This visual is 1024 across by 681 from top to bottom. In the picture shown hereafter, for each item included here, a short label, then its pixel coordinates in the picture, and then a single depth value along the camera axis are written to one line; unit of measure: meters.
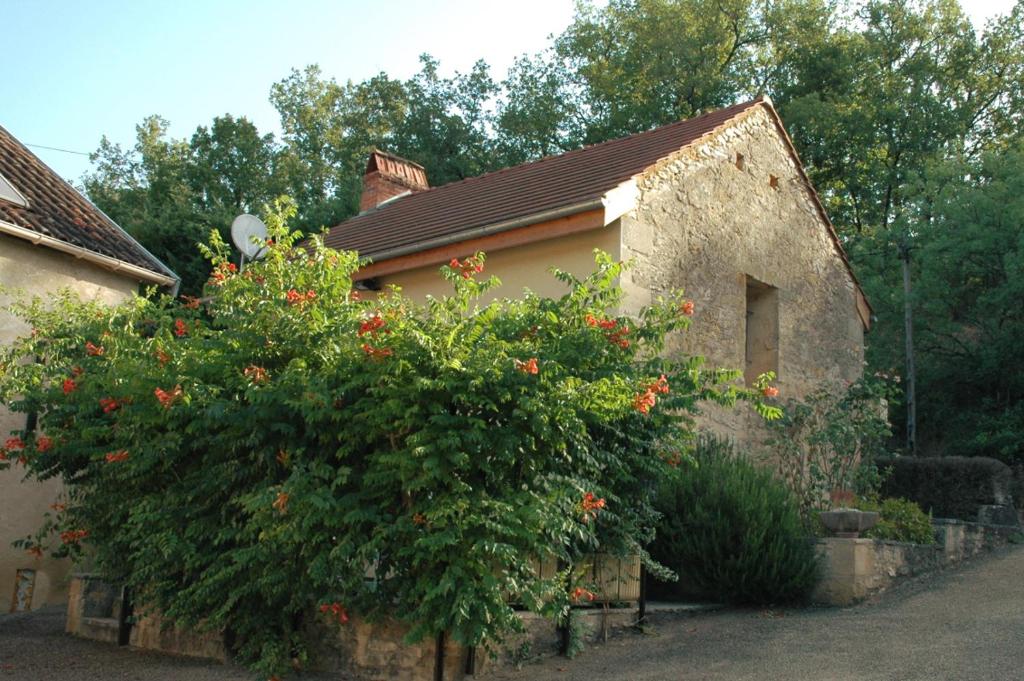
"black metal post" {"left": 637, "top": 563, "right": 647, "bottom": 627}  8.08
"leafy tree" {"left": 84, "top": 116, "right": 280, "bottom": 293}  21.33
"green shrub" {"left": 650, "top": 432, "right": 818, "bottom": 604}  9.11
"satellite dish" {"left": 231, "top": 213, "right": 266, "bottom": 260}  10.13
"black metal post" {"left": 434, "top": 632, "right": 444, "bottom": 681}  6.20
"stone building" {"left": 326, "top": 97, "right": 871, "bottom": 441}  10.73
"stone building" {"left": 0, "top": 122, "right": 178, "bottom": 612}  10.52
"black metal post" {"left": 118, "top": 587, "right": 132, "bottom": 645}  7.76
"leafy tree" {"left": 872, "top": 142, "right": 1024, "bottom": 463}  19.58
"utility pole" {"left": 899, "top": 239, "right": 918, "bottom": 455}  20.55
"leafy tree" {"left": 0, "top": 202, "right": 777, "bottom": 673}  5.86
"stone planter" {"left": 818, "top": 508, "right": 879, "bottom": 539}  9.55
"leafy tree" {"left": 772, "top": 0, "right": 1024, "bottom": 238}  26.89
